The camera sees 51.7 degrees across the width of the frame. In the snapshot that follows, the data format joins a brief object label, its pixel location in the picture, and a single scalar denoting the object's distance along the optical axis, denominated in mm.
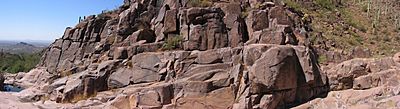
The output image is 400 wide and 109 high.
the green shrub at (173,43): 20828
